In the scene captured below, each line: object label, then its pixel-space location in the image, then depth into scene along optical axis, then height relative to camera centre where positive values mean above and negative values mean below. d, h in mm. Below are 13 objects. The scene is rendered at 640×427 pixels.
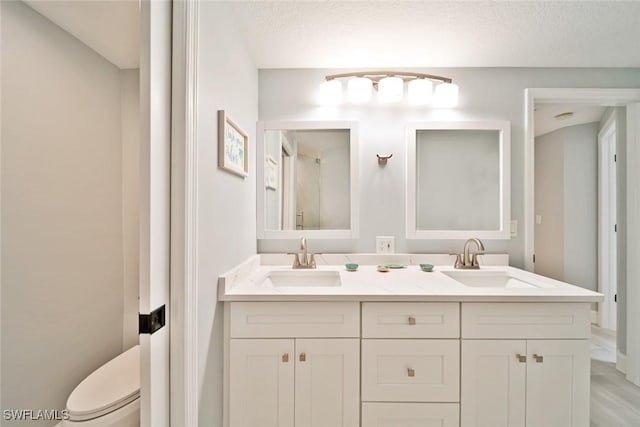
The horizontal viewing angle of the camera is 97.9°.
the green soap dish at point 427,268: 1717 -338
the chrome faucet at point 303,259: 1768 -294
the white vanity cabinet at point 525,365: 1236 -676
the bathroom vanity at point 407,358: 1236 -648
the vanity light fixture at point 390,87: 1803 +823
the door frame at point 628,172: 1862 +289
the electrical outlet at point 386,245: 1894 -217
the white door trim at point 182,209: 901 +13
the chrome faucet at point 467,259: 1761 -293
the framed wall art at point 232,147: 1211 +323
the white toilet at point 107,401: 1078 -769
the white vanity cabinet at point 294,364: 1235 -674
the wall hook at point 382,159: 1876 +367
